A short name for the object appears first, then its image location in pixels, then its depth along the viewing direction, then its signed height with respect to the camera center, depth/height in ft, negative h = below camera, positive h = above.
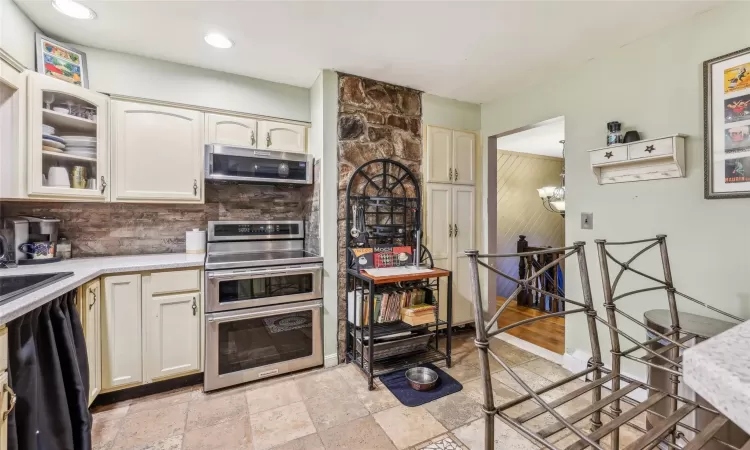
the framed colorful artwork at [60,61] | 6.31 +3.41
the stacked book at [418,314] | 7.86 -2.25
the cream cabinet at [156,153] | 7.27 +1.73
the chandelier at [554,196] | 15.78 +1.52
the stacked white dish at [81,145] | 6.75 +1.73
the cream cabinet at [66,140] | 6.05 +1.77
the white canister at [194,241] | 8.27 -0.42
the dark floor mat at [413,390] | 6.77 -3.72
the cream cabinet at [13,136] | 5.66 +1.63
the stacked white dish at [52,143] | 6.30 +1.67
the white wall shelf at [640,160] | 6.07 +1.36
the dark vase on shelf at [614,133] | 6.89 +2.04
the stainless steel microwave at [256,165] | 7.77 +1.55
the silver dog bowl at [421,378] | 7.07 -3.58
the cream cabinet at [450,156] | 9.87 +2.24
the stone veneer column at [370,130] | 8.51 +2.74
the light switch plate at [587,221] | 7.63 +0.11
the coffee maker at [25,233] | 6.39 -0.18
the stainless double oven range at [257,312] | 7.02 -2.05
